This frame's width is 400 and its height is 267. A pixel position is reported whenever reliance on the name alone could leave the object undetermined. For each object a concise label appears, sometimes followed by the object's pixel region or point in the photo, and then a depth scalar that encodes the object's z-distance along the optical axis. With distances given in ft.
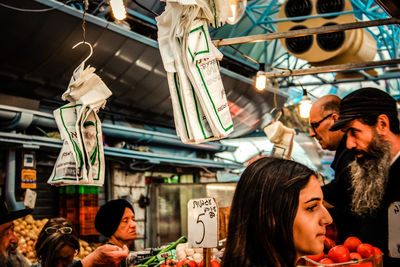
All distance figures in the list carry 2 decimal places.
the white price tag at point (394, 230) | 7.52
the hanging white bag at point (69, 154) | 9.34
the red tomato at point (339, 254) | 7.13
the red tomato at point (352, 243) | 7.82
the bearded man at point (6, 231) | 10.25
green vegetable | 12.60
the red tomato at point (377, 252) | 7.30
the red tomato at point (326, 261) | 6.83
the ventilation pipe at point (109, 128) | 19.75
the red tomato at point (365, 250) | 7.32
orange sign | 21.09
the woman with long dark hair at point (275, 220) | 4.88
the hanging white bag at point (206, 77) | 7.04
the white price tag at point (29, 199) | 20.34
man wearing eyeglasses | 10.03
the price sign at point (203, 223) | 7.95
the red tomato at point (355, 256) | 7.25
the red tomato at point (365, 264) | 6.25
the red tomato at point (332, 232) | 9.12
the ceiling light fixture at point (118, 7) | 9.84
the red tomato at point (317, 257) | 7.12
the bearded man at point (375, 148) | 8.42
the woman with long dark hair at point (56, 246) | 12.70
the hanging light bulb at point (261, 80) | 18.02
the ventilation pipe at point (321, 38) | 19.95
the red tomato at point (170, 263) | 9.60
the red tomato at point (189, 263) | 8.86
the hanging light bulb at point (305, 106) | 23.20
